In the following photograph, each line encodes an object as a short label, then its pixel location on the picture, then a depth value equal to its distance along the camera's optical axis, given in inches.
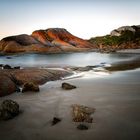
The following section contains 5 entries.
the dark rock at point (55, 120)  136.7
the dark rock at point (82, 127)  124.6
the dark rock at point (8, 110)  144.7
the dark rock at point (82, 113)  136.8
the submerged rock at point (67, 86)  235.1
